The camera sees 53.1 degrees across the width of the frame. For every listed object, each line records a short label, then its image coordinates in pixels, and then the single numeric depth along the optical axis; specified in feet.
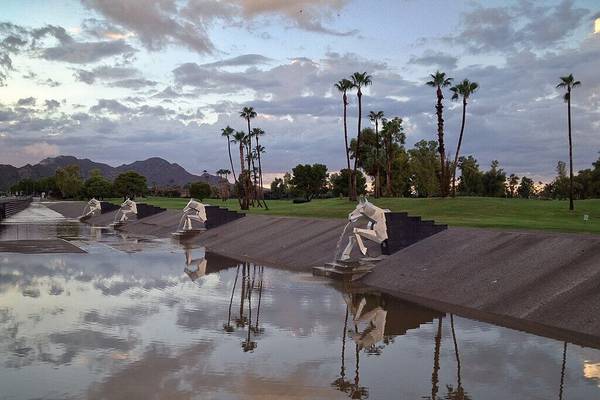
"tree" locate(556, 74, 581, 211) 192.75
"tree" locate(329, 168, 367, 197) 433.89
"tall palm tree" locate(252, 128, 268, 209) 326.53
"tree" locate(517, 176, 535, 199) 537.65
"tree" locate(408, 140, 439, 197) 398.23
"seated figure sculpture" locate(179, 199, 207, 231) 148.87
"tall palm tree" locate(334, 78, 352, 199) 255.09
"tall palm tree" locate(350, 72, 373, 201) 252.87
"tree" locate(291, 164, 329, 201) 478.59
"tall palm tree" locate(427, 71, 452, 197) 237.04
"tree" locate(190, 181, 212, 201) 531.50
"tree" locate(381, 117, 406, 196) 316.52
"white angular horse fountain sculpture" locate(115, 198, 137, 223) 213.01
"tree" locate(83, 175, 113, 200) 611.06
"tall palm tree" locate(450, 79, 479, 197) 226.38
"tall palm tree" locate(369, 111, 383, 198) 316.81
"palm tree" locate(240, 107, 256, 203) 300.20
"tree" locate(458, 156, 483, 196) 447.83
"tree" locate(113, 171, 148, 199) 585.22
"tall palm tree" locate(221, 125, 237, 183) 313.94
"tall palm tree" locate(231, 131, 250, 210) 271.28
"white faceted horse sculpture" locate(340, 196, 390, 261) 76.38
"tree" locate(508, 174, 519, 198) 538.30
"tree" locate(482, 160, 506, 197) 443.73
